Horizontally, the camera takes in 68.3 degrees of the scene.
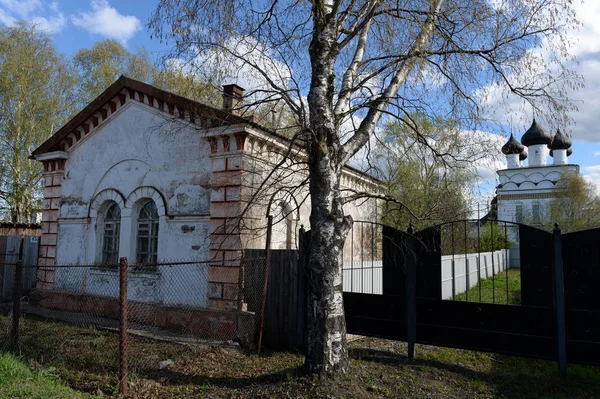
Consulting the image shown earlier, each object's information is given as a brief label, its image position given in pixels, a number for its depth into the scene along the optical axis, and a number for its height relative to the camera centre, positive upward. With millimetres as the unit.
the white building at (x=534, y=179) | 38281 +6941
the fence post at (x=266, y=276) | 7938 -452
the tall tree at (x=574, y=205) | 31562 +3818
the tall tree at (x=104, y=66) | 26453 +11088
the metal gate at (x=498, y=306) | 6242 -797
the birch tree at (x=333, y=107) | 5836 +2138
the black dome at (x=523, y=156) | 43406 +9680
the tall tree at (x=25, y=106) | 23875 +7916
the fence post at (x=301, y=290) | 8000 -700
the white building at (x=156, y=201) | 9148 +1137
